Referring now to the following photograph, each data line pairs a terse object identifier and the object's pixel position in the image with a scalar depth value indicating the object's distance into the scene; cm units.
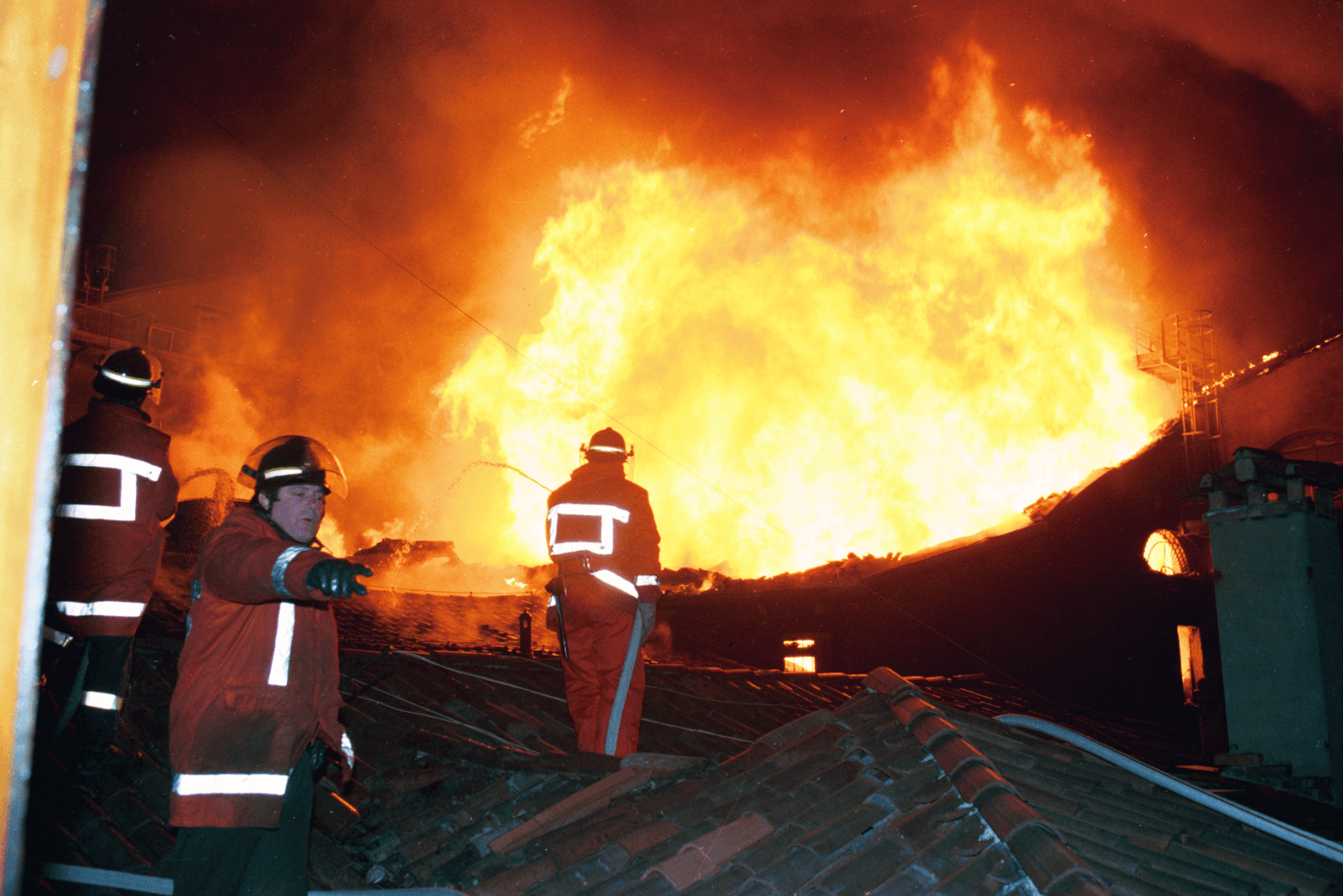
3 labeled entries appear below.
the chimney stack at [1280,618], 670
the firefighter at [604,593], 559
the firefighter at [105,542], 417
